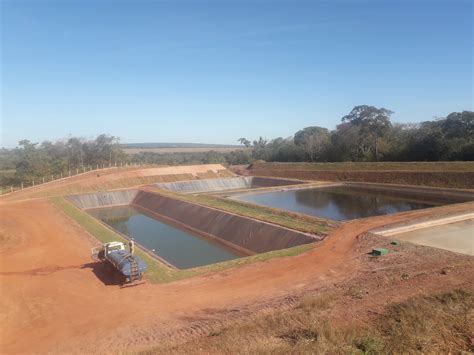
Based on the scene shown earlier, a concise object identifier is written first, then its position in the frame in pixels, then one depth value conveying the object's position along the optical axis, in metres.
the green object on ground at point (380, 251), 15.94
